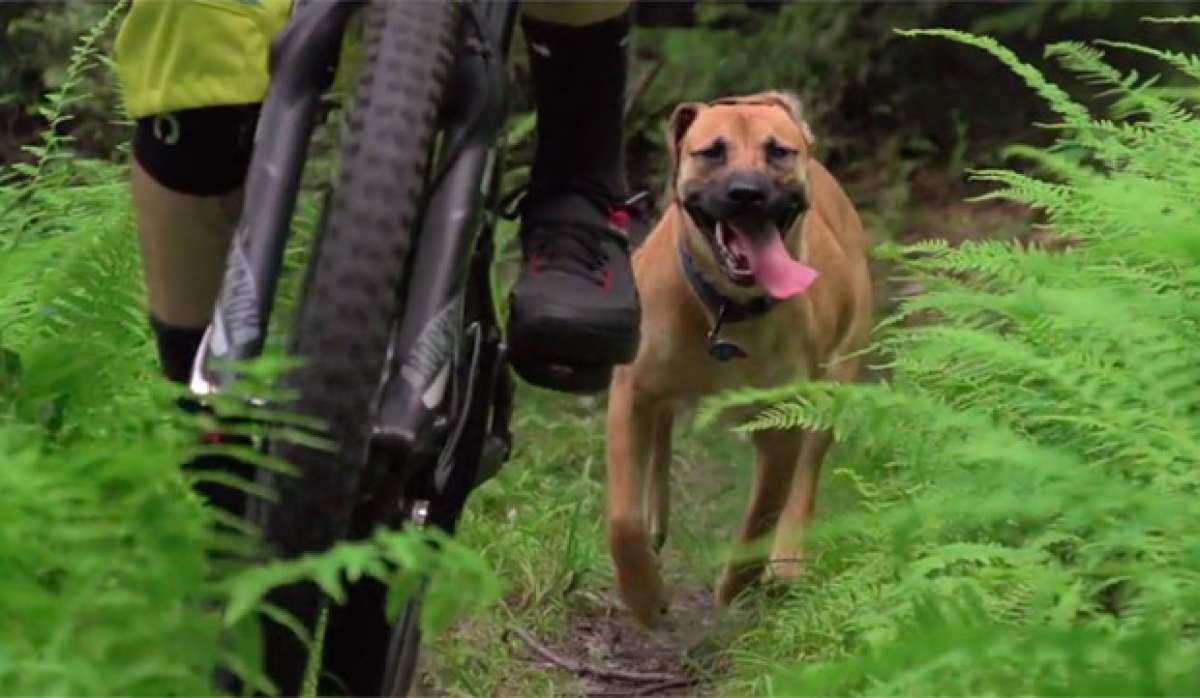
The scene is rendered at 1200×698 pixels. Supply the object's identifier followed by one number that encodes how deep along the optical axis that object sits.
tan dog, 7.77
